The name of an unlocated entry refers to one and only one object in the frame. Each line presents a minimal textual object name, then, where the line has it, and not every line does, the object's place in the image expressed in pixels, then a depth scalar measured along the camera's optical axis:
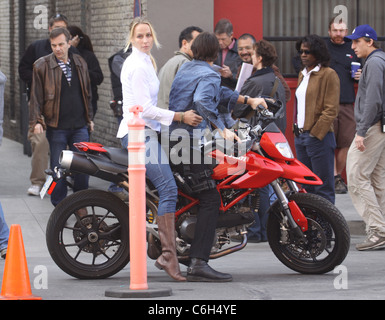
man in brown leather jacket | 20.94
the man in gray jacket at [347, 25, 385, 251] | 18.83
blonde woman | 15.12
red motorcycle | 15.30
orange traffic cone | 13.55
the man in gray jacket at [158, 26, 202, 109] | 20.12
